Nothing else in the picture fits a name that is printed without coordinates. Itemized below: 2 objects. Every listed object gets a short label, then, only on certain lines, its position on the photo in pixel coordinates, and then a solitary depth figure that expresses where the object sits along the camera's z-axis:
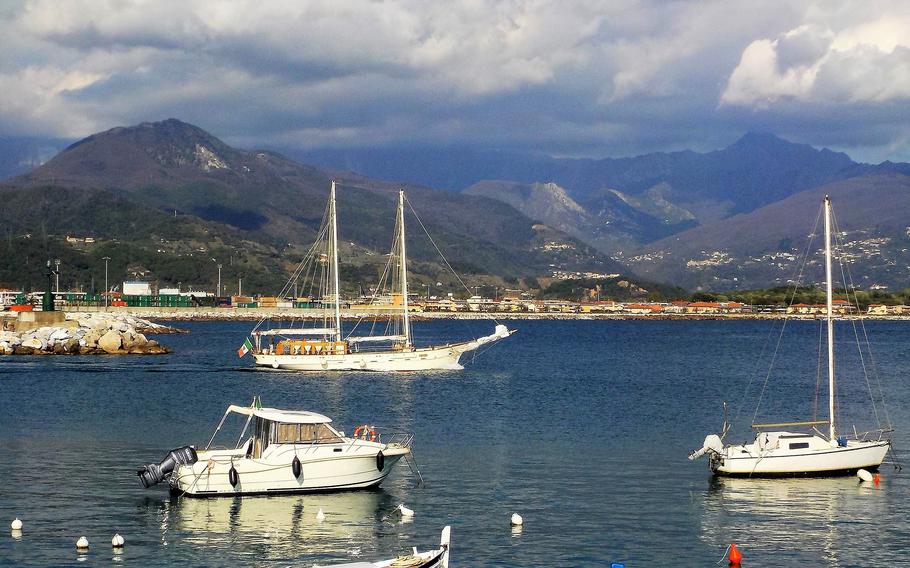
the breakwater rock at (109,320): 161.88
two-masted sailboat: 106.81
